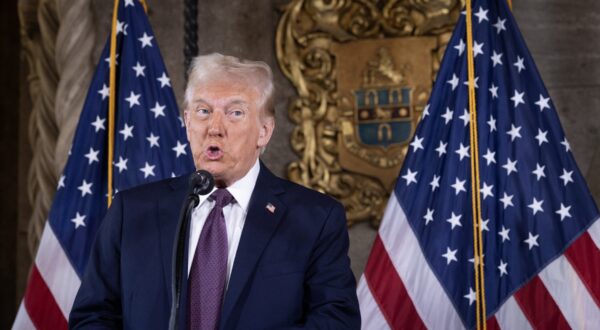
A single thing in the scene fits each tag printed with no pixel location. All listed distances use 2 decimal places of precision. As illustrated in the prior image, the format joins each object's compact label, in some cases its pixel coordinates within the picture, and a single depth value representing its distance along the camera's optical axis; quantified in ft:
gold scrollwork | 26.67
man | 13.92
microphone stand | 12.00
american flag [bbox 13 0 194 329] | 23.09
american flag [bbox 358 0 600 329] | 21.49
